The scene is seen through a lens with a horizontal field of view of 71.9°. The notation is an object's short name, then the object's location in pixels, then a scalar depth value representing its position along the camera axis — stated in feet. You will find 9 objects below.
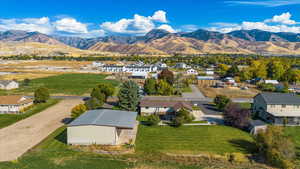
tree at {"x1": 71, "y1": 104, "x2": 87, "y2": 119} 123.85
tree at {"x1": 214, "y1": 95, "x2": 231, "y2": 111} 147.74
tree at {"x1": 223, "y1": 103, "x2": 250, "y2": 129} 113.29
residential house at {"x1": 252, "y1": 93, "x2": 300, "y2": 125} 122.01
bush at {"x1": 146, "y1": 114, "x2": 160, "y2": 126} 117.01
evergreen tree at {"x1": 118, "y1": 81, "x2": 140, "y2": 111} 140.67
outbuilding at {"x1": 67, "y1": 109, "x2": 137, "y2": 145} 93.88
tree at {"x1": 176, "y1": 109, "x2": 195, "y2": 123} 121.70
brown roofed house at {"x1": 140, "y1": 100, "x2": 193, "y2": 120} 135.59
